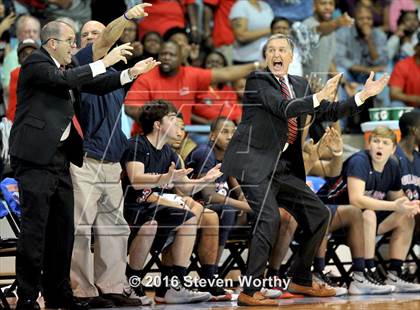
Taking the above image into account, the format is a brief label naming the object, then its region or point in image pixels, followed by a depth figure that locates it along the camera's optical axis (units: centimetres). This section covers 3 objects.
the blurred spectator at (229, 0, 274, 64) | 2358
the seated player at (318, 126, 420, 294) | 1827
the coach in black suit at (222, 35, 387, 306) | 1589
